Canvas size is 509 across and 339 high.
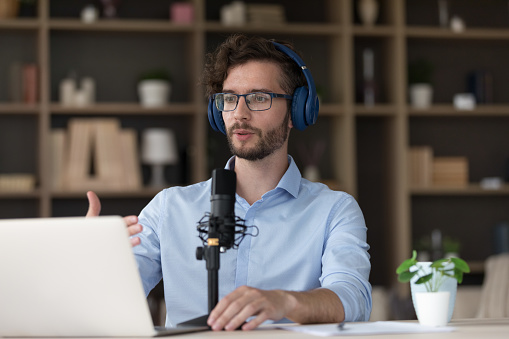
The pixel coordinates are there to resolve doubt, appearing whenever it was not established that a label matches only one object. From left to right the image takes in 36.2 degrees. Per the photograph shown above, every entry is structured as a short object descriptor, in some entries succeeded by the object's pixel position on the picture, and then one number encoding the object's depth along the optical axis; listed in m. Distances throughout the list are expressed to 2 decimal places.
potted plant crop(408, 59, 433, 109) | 4.73
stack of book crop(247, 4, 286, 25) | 4.56
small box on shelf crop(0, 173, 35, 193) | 4.26
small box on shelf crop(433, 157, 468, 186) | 4.78
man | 2.04
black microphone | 1.48
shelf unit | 4.43
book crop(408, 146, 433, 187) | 4.72
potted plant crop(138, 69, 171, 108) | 4.43
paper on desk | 1.37
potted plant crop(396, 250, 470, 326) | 1.60
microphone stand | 1.48
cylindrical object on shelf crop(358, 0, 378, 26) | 4.71
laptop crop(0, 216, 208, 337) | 1.27
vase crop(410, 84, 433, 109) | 4.72
